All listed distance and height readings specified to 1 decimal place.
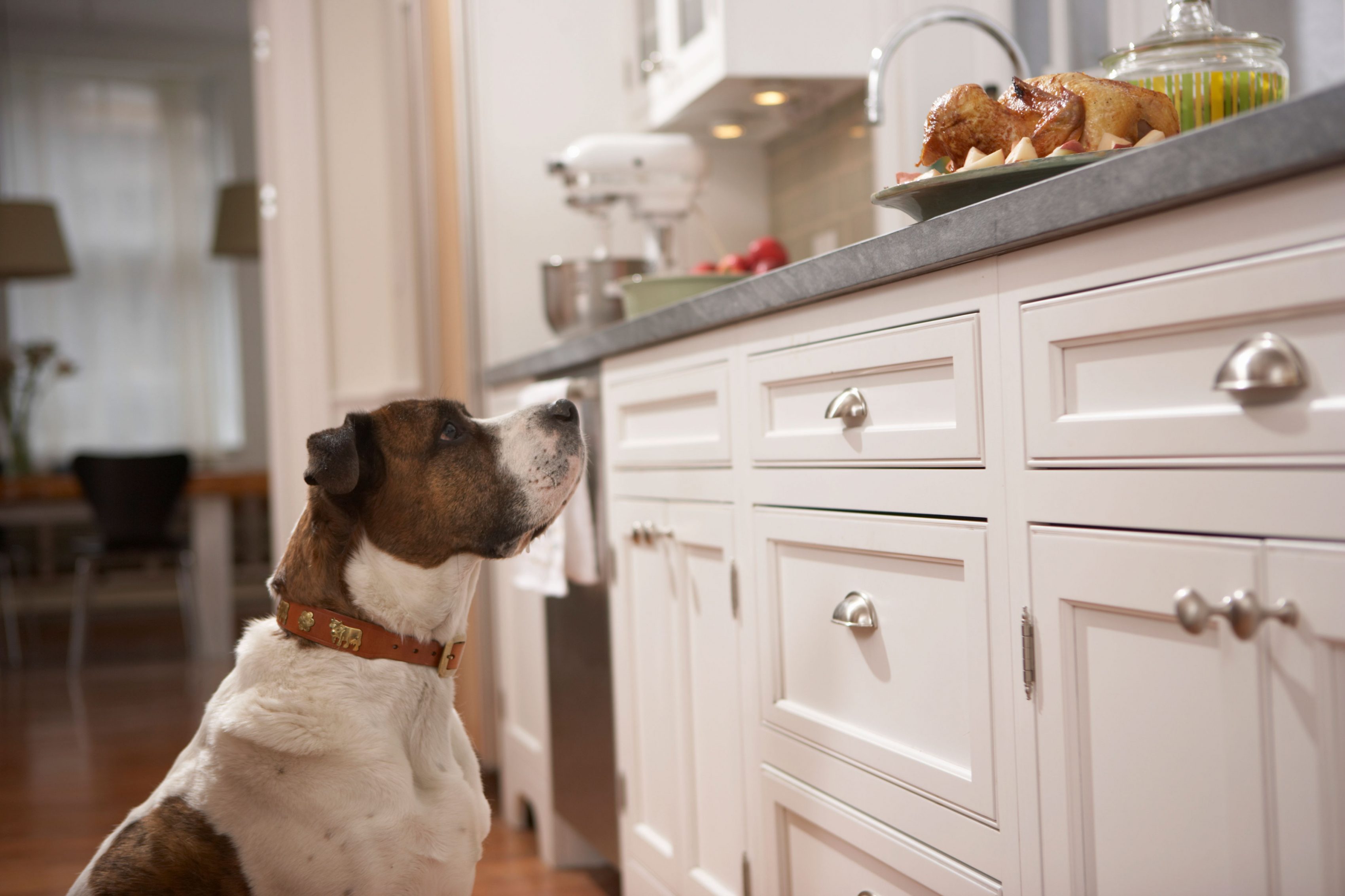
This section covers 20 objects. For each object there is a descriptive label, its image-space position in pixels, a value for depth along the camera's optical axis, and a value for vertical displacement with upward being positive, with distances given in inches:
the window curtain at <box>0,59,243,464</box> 288.4 +51.7
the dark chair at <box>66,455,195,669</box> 222.7 -8.4
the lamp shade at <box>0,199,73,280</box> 234.8 +47.1
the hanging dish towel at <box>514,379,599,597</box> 85.1 -8.1
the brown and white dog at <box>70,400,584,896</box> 49.6 -11.7
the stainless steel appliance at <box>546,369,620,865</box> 85.7 -20.6
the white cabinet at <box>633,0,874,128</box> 99.0 +34.7
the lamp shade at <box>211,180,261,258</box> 237.3 +50.1
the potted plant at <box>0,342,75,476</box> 251.8 +18.4
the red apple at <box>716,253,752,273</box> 85.8 +13.1
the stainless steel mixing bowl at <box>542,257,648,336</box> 108.0 +14.5
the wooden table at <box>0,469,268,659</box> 229.0 -14.9
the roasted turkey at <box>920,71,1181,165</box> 43.9 +12.3
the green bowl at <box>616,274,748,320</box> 84.0 +11.4
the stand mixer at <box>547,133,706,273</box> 106.2 +25.4
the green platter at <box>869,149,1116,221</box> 41.4 +9.4
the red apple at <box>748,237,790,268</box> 84.4 +13.7
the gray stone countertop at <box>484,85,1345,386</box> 27.9 +6.8
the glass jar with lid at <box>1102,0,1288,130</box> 47.7 +14.7
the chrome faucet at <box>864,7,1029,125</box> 61.5 +23.5
